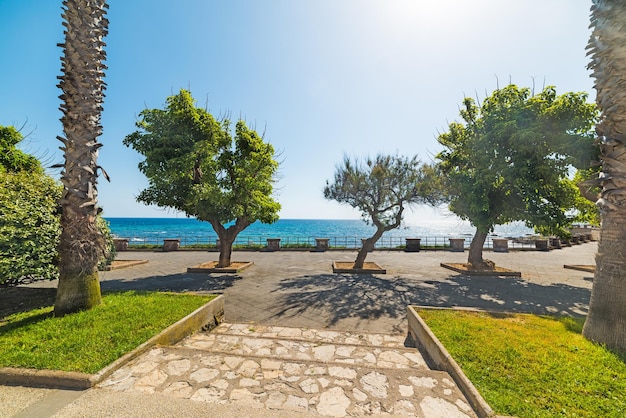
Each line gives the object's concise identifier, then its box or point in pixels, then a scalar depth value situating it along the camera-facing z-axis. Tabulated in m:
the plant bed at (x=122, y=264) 11.56
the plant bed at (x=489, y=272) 10.66
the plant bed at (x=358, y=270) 11.17
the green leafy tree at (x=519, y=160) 8.63
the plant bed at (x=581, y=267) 11.58
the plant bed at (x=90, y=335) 2.96
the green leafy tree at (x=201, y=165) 9.72
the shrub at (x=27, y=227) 4.73
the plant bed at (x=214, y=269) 10.93
